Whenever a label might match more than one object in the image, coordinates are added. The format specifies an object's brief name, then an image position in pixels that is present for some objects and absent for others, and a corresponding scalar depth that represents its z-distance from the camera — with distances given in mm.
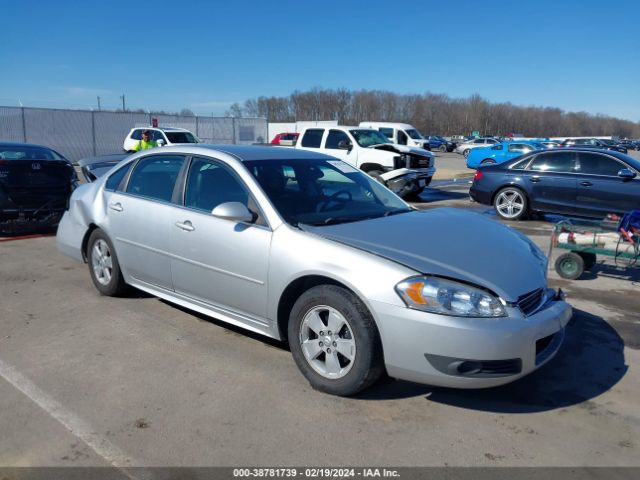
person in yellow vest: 12714
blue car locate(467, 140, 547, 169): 24978
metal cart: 6055
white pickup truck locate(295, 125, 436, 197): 13875
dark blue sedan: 9703
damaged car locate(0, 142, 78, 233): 8453
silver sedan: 3178
